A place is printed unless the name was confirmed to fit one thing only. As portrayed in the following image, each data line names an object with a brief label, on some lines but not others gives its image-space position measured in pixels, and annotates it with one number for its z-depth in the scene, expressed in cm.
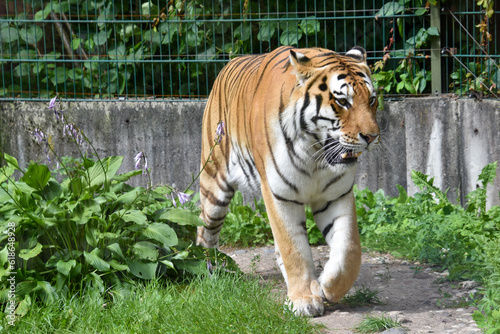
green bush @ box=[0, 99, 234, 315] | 769
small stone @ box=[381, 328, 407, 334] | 680
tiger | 736
